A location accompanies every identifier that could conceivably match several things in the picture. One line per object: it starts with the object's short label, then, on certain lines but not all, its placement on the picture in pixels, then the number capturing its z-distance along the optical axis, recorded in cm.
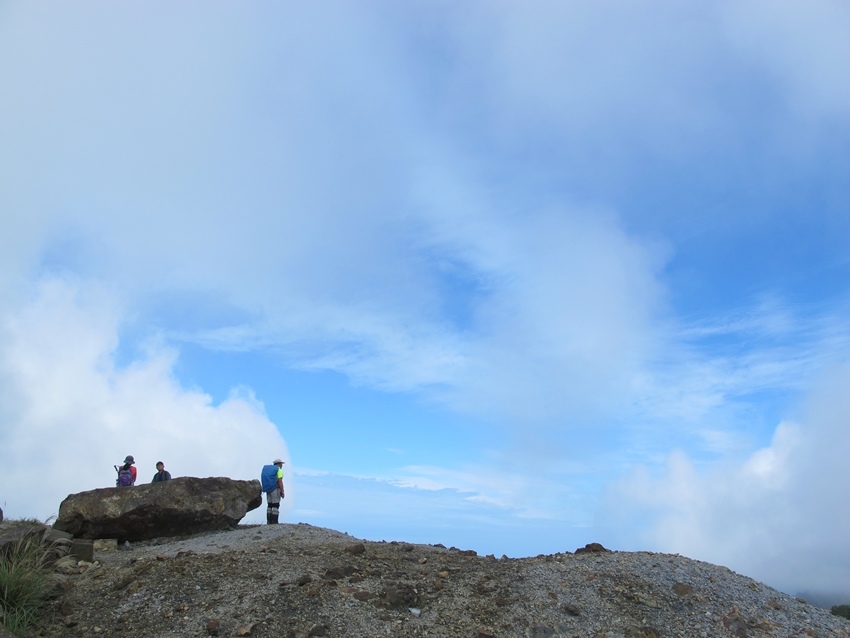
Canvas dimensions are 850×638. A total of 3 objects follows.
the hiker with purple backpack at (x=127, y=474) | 2095
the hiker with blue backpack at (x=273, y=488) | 2025
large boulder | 1786
